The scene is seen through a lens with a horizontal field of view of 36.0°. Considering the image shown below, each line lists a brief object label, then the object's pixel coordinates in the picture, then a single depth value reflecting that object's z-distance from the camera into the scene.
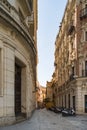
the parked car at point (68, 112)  14.21
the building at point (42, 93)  61.81
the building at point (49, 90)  40.47
